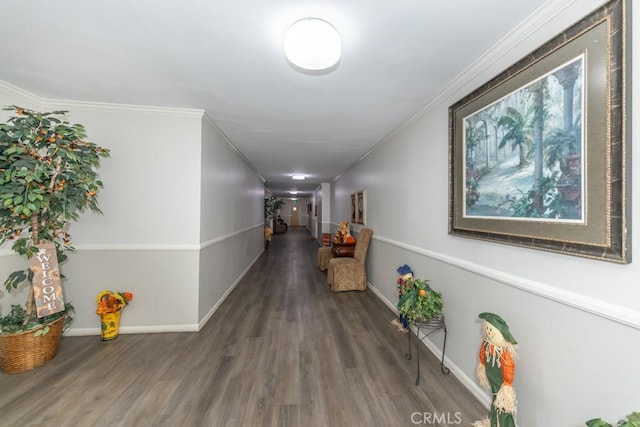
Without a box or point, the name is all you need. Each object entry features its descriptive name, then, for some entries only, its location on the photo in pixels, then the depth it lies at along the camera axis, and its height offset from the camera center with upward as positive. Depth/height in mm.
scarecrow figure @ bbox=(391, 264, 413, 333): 2548 -793
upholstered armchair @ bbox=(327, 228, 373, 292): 4008 -985
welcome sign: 1986 -584
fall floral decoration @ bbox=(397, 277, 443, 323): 1863 -723
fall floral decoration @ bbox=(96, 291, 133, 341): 2414 -999
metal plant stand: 1969 -935
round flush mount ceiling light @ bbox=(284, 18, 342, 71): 1351 +1028
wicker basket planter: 1902 -1157
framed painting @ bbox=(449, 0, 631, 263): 964 +359
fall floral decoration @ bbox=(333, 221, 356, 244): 4697 -439
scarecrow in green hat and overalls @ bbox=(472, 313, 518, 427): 1222 -846
